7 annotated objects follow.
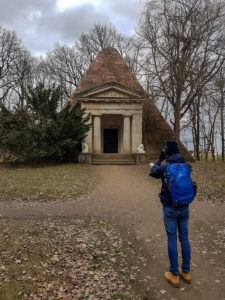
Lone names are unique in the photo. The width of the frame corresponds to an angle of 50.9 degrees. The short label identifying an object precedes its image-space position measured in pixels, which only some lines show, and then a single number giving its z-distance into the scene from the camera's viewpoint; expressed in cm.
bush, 1545
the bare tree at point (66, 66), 3250
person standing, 327
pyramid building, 1758
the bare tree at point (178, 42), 1423
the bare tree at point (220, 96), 1961
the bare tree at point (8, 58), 2747
